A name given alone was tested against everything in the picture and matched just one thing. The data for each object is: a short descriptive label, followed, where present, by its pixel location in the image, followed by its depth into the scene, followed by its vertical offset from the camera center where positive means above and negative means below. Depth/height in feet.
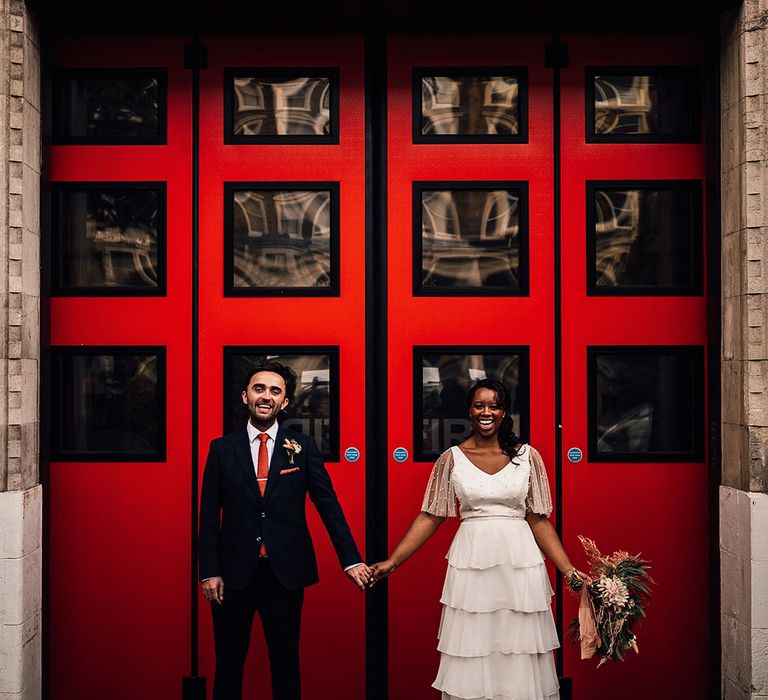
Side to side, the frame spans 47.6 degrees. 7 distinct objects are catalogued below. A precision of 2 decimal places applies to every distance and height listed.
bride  13.51 -3.28
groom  13.56 -2.84
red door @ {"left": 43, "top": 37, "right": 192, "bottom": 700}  16.17 -0.29
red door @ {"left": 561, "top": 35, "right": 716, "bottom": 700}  16.19 +0.43
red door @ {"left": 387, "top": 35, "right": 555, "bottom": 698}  16.21 +1.78
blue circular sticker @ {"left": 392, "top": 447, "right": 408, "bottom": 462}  16.17 -1.78
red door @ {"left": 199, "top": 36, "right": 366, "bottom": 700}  16.20 +1.79
